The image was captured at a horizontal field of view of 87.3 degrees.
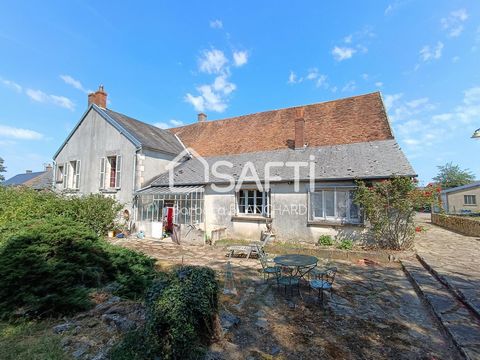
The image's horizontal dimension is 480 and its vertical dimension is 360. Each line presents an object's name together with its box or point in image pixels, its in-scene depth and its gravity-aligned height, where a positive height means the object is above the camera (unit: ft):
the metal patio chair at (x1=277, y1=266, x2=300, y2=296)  19.45 -6.17
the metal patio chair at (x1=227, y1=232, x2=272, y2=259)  32.01 -6.01
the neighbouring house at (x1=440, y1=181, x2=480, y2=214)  109.29 +2.15
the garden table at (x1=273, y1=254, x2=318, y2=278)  19.44 -4.72
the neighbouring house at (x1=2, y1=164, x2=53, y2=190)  68.33 +8.20
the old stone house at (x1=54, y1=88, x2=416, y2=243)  37.63 +6.24
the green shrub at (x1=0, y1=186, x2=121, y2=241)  28.55 -0.95
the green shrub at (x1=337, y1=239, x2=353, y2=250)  33.96 -5.72
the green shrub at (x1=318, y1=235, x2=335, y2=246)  35.65 -5.35
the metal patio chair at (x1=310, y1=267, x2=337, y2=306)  17.93 -5.91
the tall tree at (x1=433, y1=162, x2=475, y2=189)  169.27 +19.31
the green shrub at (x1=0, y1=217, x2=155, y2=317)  15.23 -4.76
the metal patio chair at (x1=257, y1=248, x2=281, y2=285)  21.48 -5.83
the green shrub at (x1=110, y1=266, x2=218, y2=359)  10.25 -5.19
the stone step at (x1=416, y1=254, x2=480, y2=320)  16.80 -6.78
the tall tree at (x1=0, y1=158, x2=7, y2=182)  163.42 +20.47
